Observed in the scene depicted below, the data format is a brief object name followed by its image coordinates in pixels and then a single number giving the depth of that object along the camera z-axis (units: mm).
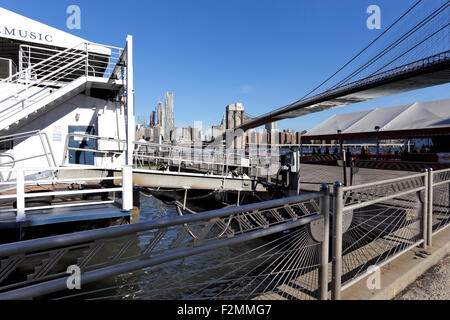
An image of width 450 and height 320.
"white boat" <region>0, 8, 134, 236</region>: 7473
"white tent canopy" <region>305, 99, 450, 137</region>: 19497
